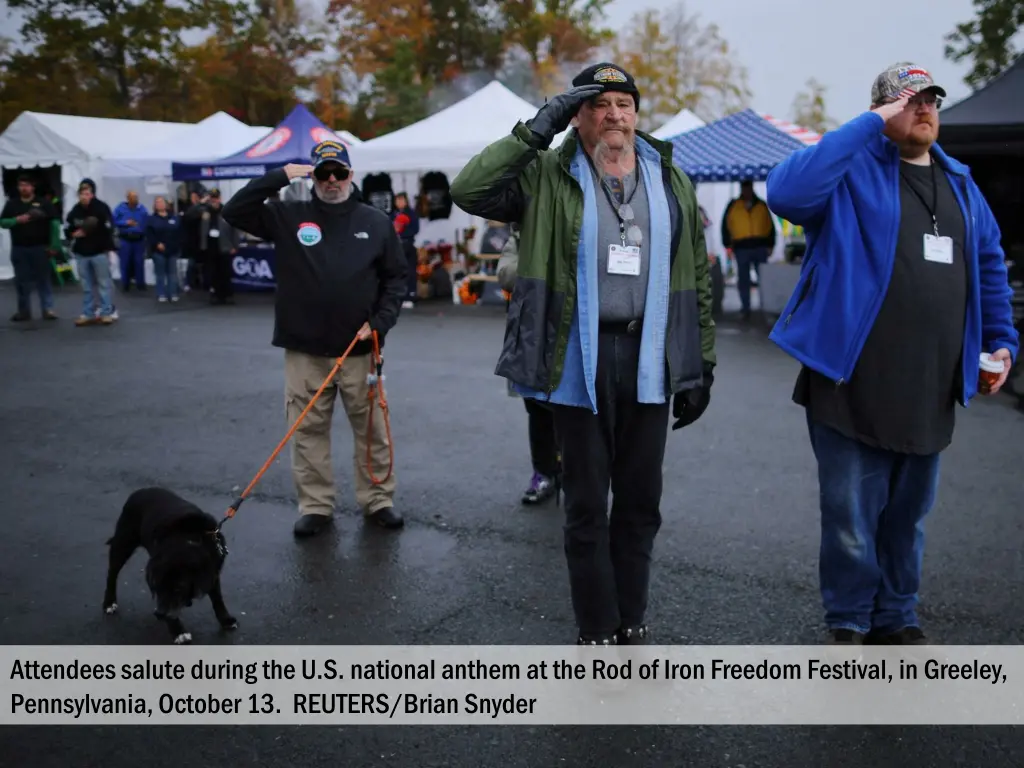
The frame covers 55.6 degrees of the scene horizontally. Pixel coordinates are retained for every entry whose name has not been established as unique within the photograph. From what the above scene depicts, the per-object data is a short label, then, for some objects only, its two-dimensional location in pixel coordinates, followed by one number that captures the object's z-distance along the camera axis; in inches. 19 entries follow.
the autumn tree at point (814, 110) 2142.0
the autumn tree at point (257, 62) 1563.7
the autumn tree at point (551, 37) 1752.0
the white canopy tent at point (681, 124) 784.3
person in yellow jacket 572.1
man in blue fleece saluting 124.9
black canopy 414.6
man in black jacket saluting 193.6
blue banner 751.1
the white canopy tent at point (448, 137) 660.7
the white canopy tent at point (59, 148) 860.6
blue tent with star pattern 555.5
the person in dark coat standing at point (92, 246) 522.9
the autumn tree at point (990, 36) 1293.1
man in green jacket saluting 125.6
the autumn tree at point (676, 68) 1825.8
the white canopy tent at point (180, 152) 824.3
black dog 141.3
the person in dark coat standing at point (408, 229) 654.5
